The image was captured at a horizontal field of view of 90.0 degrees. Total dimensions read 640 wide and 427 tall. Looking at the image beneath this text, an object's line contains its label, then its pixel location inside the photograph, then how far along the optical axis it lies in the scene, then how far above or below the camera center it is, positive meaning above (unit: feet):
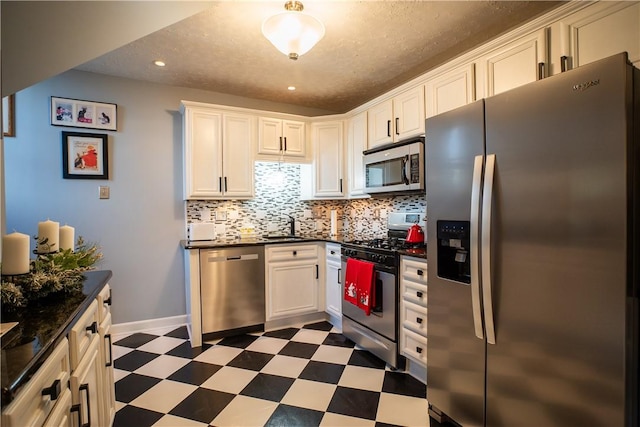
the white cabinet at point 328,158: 11.69 +2.07
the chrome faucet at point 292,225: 12.51 -0.43
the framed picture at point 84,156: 9.48 +1.81
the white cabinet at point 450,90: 7.22 +2.95
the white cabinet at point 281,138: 11.22 +2.77
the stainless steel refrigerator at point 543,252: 3.64 -0.54
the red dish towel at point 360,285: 8.32 -1.94
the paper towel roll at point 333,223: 12.27 -0.35
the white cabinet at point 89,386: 3.54 -2.08
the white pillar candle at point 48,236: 4.25 -0.27
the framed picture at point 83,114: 9.35 +3.08
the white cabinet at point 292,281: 10.46 -2.24
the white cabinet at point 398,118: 8.52 +2.76
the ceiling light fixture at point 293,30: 5.90 +3.51
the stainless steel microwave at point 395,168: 8.29 +1.30
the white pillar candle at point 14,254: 3.50 -0.42
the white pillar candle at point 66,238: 4.83 -0.34
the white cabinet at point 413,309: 7.02 -2.20
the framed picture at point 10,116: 8.70 +2.76
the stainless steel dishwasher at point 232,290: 9.56 -2.34
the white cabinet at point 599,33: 4.86 +2.90
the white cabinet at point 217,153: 10.14 +2.03
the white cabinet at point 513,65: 5.95 +2.97
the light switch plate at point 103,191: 9.93 +0.75
